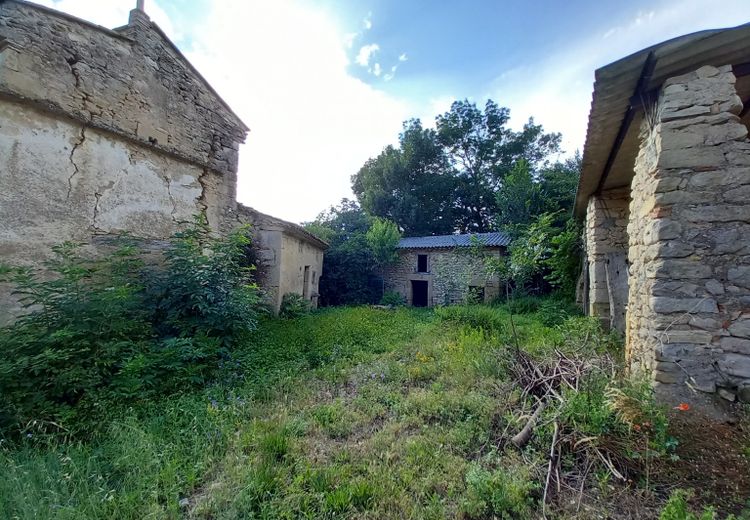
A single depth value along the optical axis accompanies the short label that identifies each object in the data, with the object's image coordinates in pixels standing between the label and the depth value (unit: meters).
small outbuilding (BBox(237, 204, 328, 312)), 8.20
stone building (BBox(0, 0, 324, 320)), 4.43
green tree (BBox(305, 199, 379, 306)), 14.20
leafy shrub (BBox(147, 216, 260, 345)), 4.79
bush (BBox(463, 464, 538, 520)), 1.97
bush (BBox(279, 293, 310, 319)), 8.50
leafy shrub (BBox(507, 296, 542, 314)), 10.34
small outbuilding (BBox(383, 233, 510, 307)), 13.00
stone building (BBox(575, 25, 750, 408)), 2.30
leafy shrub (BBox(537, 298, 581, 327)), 7.30
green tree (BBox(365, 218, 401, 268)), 14.82
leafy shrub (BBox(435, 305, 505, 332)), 6.76
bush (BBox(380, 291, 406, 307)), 14.05
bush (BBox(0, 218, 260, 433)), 3.07
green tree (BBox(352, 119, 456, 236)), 21.78
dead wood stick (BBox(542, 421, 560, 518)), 1.96
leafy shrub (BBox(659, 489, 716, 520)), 1.57
